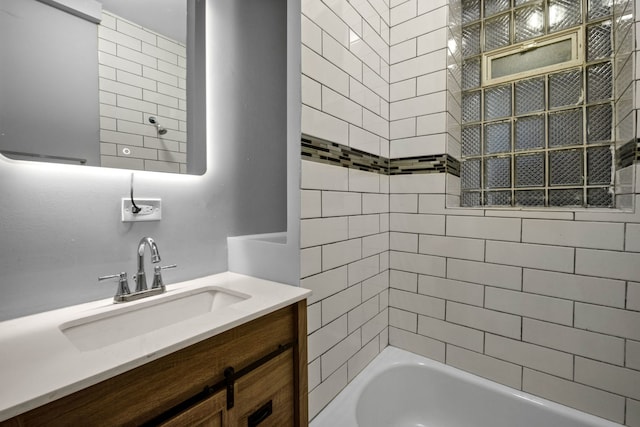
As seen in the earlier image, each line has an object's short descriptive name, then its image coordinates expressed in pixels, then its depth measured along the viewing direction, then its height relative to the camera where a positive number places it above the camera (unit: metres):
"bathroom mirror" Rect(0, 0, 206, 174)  0.83 +0.43
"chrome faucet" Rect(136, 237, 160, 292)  0.98 -0.20
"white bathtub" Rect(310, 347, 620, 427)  1.20 -0.89
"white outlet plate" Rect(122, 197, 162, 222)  1.02 -0.01
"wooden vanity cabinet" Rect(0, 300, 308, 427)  0.56 -0.44
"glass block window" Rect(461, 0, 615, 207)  1.32 +0.52
